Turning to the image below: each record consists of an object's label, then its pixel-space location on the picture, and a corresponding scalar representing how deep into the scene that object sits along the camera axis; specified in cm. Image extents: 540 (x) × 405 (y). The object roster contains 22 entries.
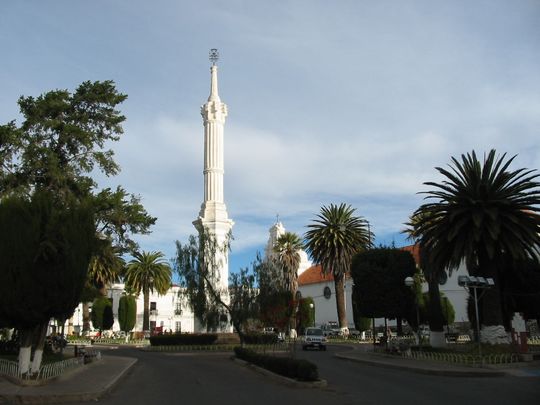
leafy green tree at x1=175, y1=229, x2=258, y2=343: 3778
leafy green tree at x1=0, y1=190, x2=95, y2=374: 1775
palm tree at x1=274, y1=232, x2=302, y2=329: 6950
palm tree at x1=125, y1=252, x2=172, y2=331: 6550
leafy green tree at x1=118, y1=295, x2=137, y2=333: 7219
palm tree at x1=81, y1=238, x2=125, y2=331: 3187
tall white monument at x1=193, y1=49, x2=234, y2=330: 5553
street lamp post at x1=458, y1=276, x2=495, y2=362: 2655
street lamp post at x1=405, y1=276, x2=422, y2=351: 3238
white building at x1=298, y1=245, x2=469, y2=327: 7638
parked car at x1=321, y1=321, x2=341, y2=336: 6820
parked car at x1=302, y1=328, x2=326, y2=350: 4528
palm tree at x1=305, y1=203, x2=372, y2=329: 5866
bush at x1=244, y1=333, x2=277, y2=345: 4319
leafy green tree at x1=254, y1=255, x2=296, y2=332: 3334
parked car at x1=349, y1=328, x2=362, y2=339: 6314
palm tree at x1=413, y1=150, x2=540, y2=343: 2858
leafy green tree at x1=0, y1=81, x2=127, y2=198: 3222
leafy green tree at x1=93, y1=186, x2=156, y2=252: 3334
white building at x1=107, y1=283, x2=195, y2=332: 8825
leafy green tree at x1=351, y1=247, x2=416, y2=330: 3591
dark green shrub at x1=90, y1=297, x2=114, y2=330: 7106
